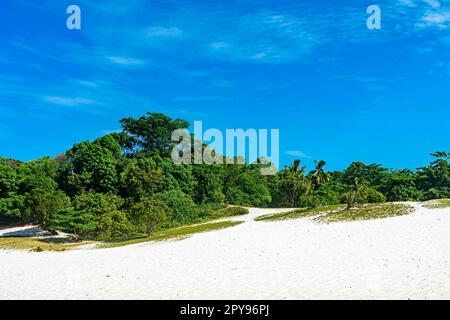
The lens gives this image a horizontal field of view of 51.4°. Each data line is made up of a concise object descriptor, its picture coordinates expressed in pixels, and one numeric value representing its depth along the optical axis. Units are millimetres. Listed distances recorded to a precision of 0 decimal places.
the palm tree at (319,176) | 68375
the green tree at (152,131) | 68875
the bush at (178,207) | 46594
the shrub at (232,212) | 49550
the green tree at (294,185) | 65625
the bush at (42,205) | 46500
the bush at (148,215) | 36344
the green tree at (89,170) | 55219
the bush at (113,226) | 37375
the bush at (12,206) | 49869
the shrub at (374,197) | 43275
